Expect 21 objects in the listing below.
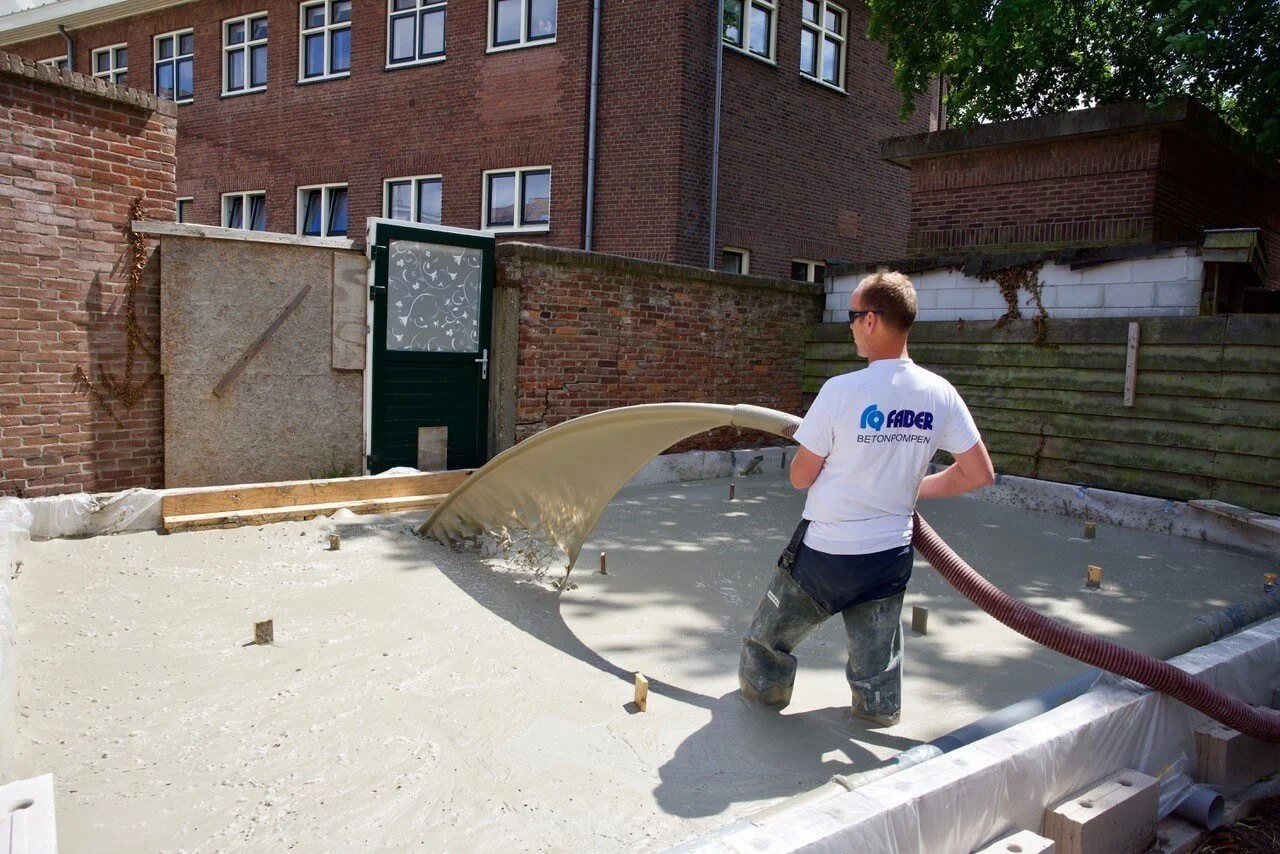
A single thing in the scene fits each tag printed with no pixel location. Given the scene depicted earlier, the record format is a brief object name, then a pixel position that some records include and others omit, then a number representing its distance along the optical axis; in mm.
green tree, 12102
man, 3543
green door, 8828
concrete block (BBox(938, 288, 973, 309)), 10914
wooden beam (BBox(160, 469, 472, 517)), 7289
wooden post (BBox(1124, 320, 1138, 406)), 9203
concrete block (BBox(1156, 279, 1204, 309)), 9250
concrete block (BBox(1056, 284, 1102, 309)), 9883
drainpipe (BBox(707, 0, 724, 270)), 15477
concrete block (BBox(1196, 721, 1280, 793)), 3643
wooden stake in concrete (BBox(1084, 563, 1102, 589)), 6655
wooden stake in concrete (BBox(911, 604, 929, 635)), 5523
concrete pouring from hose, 3566
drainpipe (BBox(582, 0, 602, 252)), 15641
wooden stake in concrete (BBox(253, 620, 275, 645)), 4688
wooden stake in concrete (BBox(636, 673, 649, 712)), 4113
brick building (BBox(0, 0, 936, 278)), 15492
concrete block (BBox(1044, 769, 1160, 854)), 3010
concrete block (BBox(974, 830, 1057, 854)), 2818
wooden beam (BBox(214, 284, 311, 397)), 7855
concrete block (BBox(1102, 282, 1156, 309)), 9539
